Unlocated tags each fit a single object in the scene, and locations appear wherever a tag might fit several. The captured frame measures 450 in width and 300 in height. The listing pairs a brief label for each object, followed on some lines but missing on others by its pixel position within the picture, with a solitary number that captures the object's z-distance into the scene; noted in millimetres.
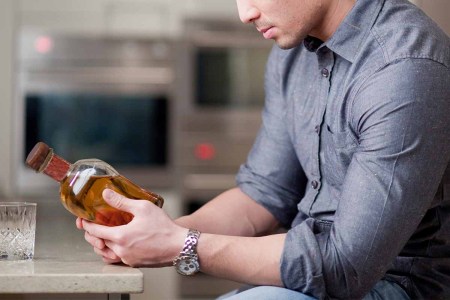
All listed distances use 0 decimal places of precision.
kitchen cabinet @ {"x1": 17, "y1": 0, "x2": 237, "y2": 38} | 3932
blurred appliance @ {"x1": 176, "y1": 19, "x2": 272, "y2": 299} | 3967
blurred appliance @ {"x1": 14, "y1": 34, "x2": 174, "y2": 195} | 3924
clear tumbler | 1340
